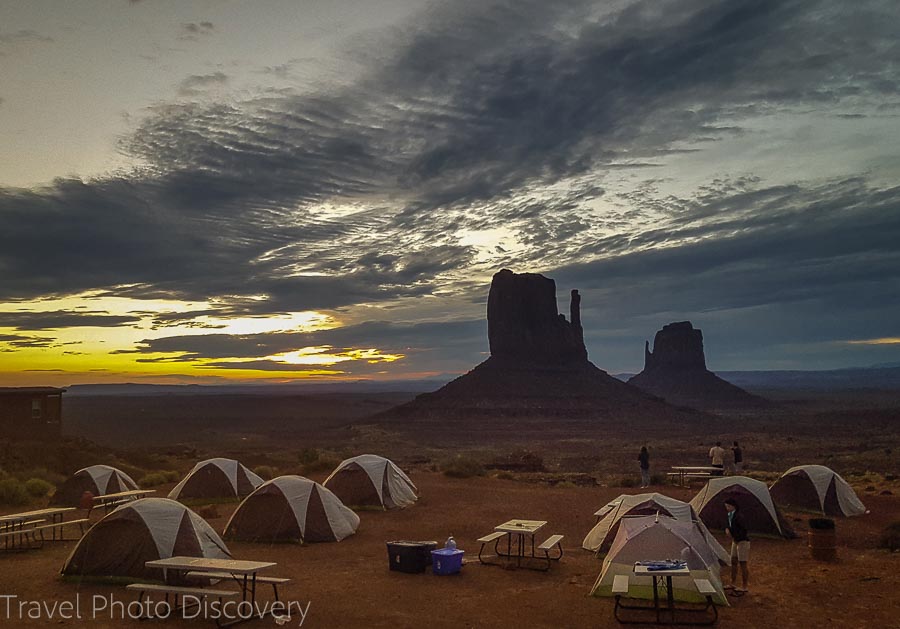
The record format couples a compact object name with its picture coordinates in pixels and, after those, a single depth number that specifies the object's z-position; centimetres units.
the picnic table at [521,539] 1333
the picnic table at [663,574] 963
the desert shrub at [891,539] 1479
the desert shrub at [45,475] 2622
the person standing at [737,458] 2393
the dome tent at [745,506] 1606
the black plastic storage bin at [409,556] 1294
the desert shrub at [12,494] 2144
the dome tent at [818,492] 1919
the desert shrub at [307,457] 3422
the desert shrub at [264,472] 2826
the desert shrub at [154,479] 2690
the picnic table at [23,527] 1516
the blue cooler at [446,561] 1275
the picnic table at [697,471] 2418
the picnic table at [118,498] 1950
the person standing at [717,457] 2395
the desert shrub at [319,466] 2945
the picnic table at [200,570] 970
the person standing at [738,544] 1143
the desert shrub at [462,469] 2919
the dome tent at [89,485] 2164
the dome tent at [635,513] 1279
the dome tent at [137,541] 1171
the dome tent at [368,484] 2100
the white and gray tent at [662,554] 1060
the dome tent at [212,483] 2209
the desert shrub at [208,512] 1927
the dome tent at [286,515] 1580
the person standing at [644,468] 2472
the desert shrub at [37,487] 2309
